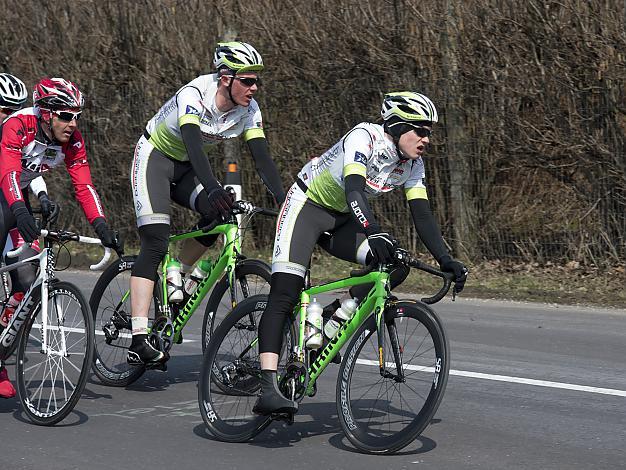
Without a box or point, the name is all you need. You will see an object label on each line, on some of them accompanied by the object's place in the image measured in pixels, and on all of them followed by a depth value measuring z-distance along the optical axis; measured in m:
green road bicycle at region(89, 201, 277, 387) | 16.20
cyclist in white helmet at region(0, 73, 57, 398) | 15.89
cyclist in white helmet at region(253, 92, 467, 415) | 13.27
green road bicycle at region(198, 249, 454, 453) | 12.72
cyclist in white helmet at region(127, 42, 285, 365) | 15.90
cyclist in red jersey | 15.47
